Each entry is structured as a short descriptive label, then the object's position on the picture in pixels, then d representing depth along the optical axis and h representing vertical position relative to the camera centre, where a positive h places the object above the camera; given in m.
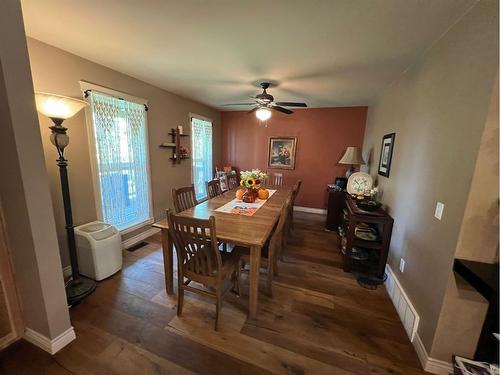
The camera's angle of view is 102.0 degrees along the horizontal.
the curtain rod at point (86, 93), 2.30 +0.60
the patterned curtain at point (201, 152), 4.41 -0.04
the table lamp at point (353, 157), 3.55 -0.03
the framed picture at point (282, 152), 4.89 +0.02
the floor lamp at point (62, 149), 1.64 -0.05
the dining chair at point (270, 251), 1.92 -0.97
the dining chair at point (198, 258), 1.47 -0.88
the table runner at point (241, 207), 2.26 -0.66
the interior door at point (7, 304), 1.41 -1.14
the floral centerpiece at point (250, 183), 2.66 -0.41
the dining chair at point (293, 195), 2.85 -0.57
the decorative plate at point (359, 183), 2.79 -0.39
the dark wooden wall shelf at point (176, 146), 3.62 +0.07
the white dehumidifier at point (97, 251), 2.14 -1.10
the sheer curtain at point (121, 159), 2.52 -0.16
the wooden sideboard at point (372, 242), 2.29 -0.97
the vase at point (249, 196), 2.66 -0.58
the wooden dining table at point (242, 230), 1.63 -0.67
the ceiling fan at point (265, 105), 2.81 +0.68
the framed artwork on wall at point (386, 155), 2.54 +0.02
